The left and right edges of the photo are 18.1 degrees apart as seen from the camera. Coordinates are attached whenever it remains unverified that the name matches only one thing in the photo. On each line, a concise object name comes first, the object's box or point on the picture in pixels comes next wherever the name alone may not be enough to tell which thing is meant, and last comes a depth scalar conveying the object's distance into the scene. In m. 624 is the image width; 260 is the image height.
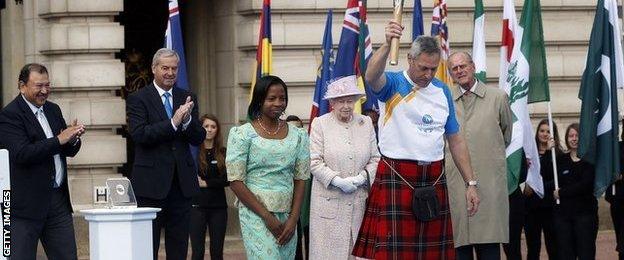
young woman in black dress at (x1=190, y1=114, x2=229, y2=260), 18.34
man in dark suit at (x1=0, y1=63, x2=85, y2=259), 13.66
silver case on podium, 13.07
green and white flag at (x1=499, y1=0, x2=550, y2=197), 17.41
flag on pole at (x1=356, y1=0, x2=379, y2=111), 18.42
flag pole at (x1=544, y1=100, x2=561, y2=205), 17.48
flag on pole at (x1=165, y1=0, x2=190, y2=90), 18.06
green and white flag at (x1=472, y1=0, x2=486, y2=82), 18.36
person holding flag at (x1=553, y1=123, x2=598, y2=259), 17.31
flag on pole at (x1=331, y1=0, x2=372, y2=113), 18.11
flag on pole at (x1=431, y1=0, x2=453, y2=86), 18.95
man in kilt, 12.82
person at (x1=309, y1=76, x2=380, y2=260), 14.66
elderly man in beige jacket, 15.04
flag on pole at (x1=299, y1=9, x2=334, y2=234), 18.62
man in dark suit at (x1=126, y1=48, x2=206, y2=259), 13.94
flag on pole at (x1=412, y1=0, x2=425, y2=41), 19.27
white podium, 12.83
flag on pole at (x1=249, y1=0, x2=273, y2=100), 18.80
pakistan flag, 17.31
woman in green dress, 13.07
